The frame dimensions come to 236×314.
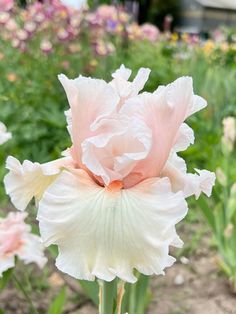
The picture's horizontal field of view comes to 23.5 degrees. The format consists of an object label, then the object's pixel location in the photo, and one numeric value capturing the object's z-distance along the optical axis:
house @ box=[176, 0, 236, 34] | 24.12
